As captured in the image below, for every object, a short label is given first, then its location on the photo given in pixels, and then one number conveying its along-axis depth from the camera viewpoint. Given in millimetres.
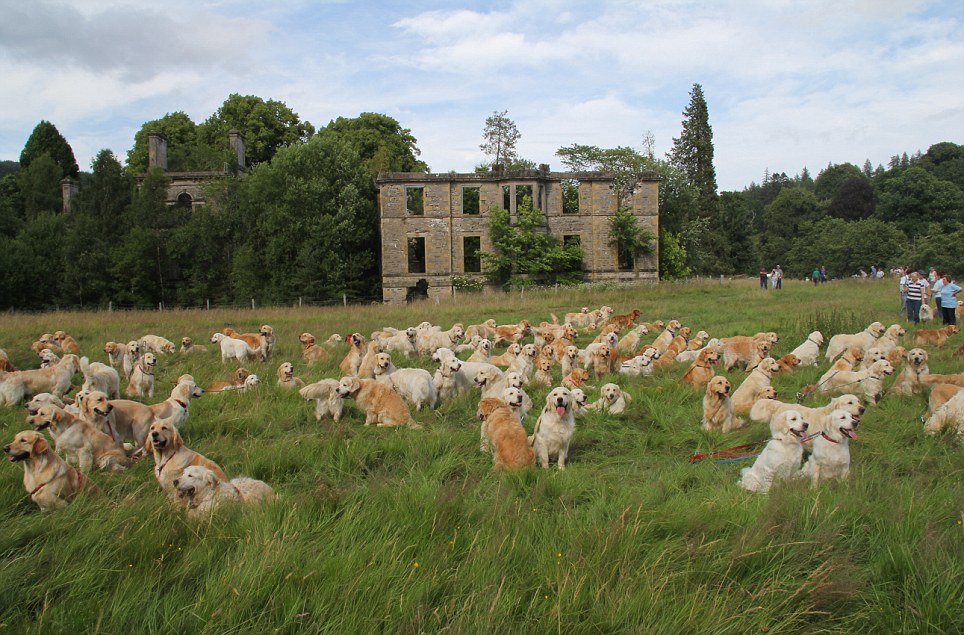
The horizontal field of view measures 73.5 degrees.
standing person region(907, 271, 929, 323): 18531
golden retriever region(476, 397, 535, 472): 6793
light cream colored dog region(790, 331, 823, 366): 12969
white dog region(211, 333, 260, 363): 15203
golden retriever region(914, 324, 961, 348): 14312
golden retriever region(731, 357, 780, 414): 9671
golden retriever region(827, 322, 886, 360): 13602
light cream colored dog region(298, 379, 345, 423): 9406
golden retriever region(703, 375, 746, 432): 8383
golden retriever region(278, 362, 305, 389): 11633
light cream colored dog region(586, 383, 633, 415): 9383
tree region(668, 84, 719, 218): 67000
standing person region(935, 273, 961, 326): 18078
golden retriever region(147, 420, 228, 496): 5996
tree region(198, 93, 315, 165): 60312
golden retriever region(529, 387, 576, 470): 7180
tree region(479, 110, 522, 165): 65375
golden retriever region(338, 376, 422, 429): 9070
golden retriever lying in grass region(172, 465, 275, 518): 5145
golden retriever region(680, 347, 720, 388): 10945
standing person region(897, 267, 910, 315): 19609
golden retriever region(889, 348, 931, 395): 9604
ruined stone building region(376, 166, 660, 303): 43938
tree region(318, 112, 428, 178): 59469
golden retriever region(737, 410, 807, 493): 6137
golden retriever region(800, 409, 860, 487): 6113
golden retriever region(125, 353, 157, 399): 11477
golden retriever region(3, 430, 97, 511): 5391
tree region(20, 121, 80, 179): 61656
